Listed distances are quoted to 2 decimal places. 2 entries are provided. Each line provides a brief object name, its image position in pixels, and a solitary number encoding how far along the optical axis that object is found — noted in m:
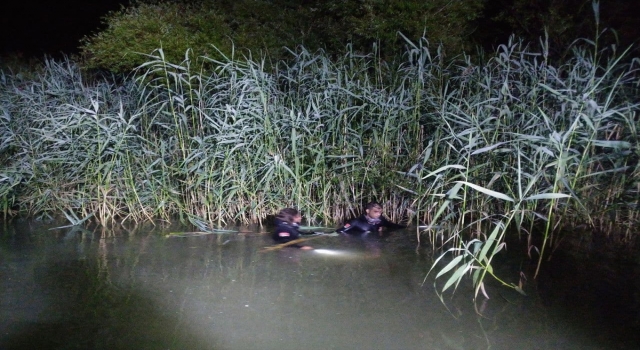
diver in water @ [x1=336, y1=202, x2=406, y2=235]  5.66
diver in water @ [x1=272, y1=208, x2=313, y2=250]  5.37
